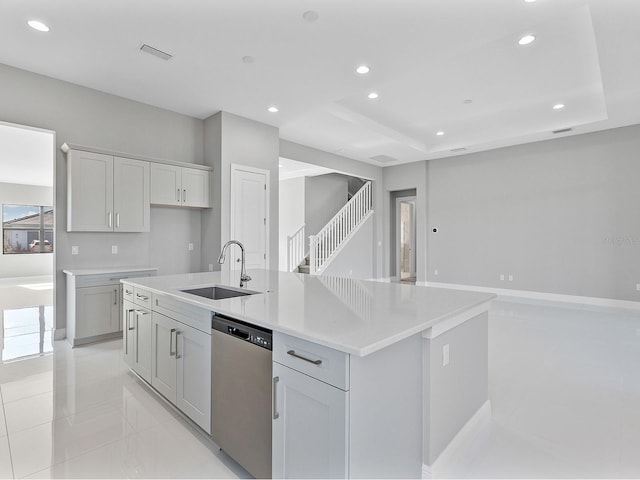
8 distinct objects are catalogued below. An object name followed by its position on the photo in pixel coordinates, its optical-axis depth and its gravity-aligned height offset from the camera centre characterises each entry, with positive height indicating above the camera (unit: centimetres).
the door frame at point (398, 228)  978 +36
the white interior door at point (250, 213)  538 +45
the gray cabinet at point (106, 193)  415 +62
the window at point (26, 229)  1012 +36
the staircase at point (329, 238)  791 +6
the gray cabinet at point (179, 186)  480 +81
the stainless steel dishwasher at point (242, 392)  166 -80
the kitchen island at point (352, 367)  135 -63
